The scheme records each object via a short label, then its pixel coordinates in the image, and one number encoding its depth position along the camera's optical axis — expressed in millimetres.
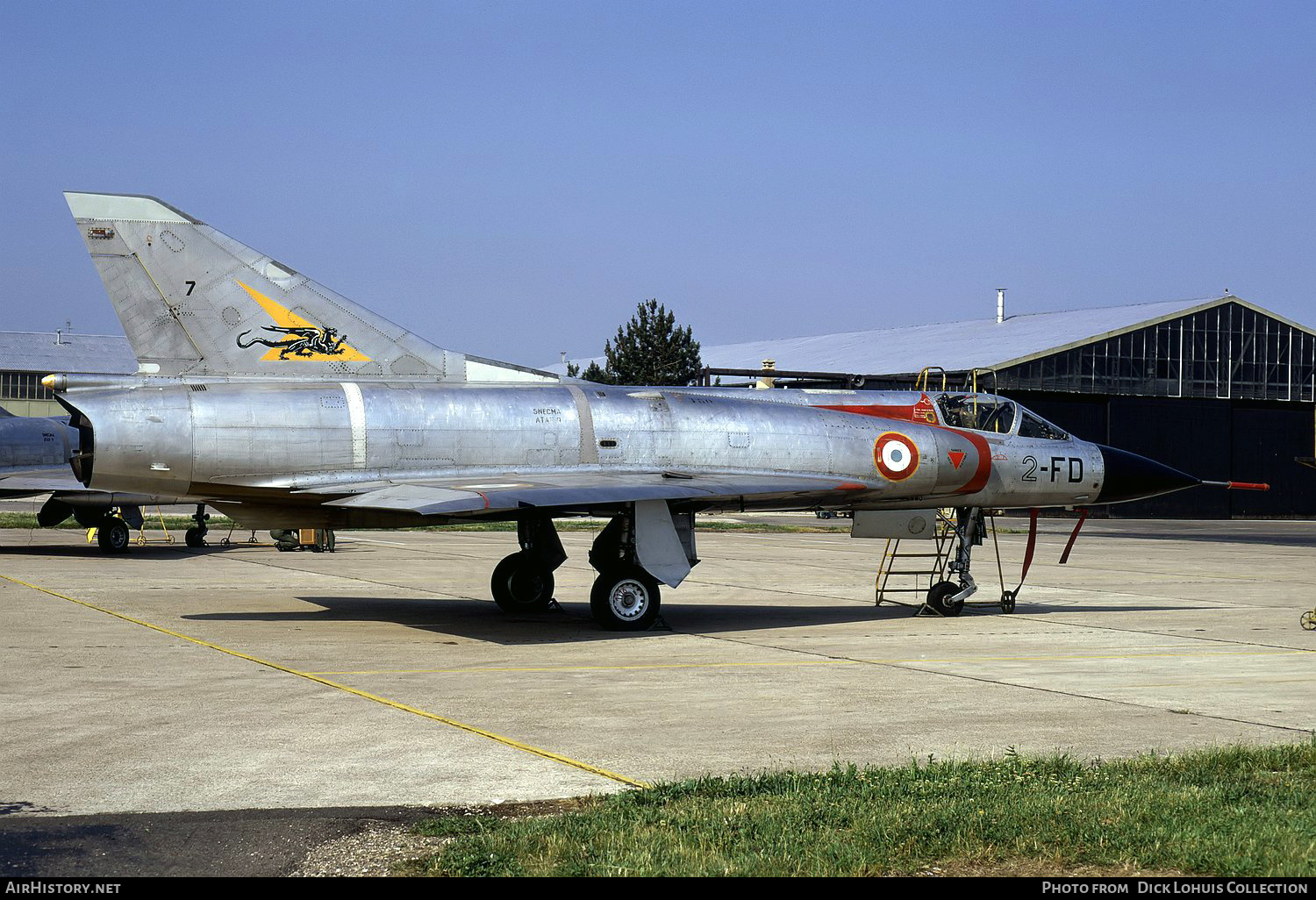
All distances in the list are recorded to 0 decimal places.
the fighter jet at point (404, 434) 13859
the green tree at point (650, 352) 85625
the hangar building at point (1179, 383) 59531
